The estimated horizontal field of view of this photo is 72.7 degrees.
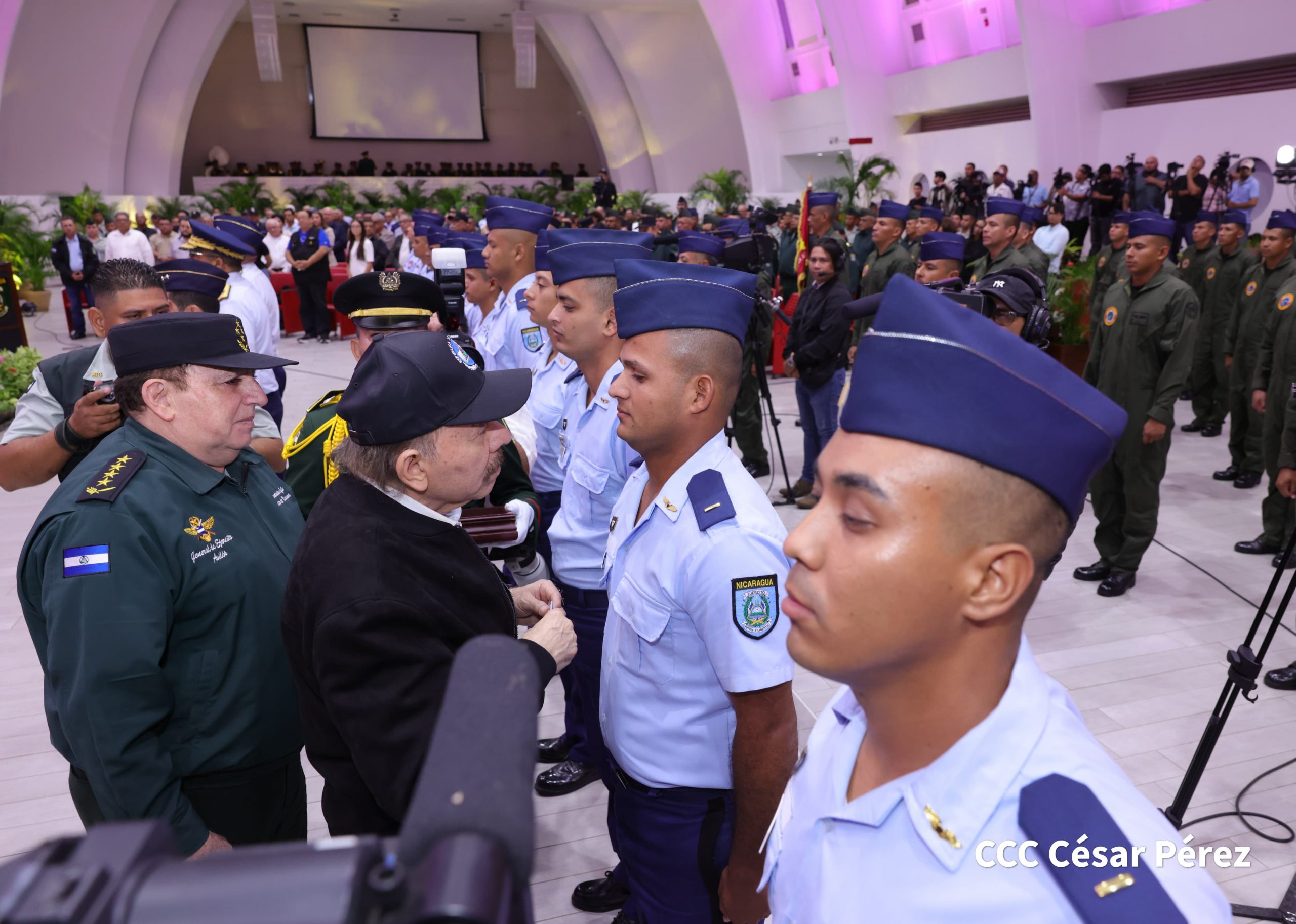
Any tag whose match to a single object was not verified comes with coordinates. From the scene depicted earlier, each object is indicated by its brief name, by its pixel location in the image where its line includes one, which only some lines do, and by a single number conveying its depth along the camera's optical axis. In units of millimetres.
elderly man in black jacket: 1379
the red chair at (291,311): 13445
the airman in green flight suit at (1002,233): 6082
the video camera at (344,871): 344
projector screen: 28484
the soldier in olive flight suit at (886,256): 7172
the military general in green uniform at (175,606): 1593
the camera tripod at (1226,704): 2445
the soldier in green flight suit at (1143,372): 4355
